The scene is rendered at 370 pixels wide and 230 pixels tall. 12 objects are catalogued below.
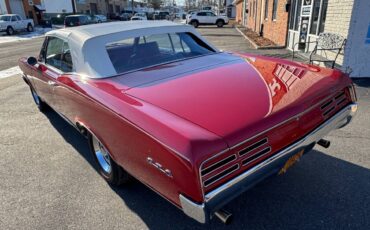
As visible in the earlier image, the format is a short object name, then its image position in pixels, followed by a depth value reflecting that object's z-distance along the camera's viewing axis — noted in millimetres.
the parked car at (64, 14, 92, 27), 26578
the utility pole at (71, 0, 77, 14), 46450
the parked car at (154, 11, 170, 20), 51675
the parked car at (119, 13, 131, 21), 48419
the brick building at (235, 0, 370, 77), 6371
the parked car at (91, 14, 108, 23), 33194
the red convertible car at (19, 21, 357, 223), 1864
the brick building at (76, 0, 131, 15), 52159
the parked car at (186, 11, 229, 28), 31047
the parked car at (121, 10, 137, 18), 52988
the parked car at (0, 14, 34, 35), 24891
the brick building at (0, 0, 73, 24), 34184
